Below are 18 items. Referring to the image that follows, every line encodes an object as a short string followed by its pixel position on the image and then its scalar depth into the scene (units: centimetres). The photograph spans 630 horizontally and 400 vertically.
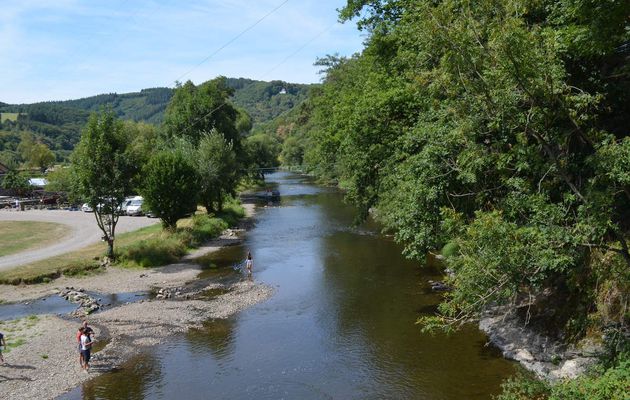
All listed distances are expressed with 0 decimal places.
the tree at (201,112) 6638
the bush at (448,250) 3124
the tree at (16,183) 8584
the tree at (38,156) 11744
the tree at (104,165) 3750
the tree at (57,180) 7791
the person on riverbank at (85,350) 2042
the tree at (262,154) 10292
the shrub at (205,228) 4694
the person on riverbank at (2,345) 2089
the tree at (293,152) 13168
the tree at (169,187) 4361
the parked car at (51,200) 7569
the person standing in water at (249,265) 3621
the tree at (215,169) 5466
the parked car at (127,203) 6165
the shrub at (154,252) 3862
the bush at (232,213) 5718
